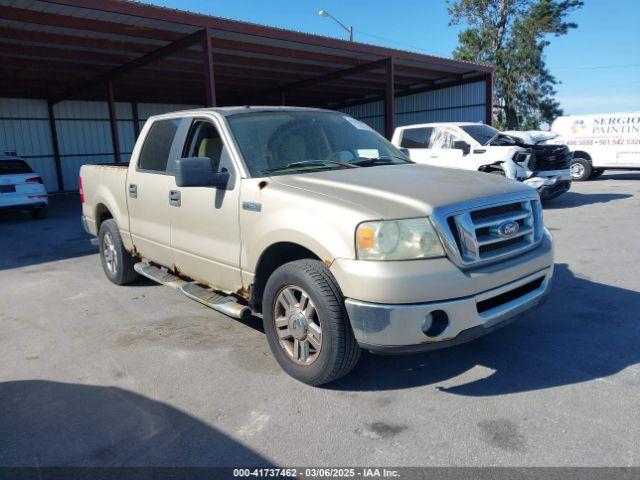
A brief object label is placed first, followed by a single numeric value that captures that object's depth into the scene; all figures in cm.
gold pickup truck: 289
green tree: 3528
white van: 1641
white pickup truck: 1108
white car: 1213
